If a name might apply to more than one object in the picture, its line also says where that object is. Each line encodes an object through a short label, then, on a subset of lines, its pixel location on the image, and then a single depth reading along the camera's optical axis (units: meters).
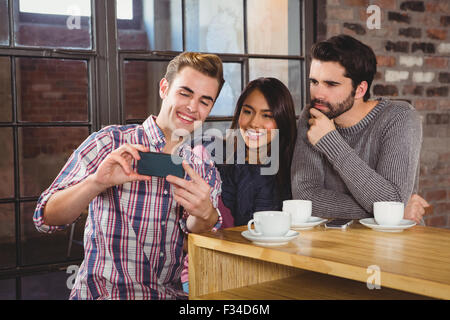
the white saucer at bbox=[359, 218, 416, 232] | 1.42
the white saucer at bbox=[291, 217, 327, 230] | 1.46
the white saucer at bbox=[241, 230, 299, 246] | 1.25
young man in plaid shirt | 1.48
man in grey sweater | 1.86
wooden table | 1.07
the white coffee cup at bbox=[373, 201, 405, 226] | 1.44
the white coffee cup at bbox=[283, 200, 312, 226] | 1.49
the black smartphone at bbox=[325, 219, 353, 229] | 1.48
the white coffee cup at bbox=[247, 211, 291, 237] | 1.28
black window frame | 2.25
